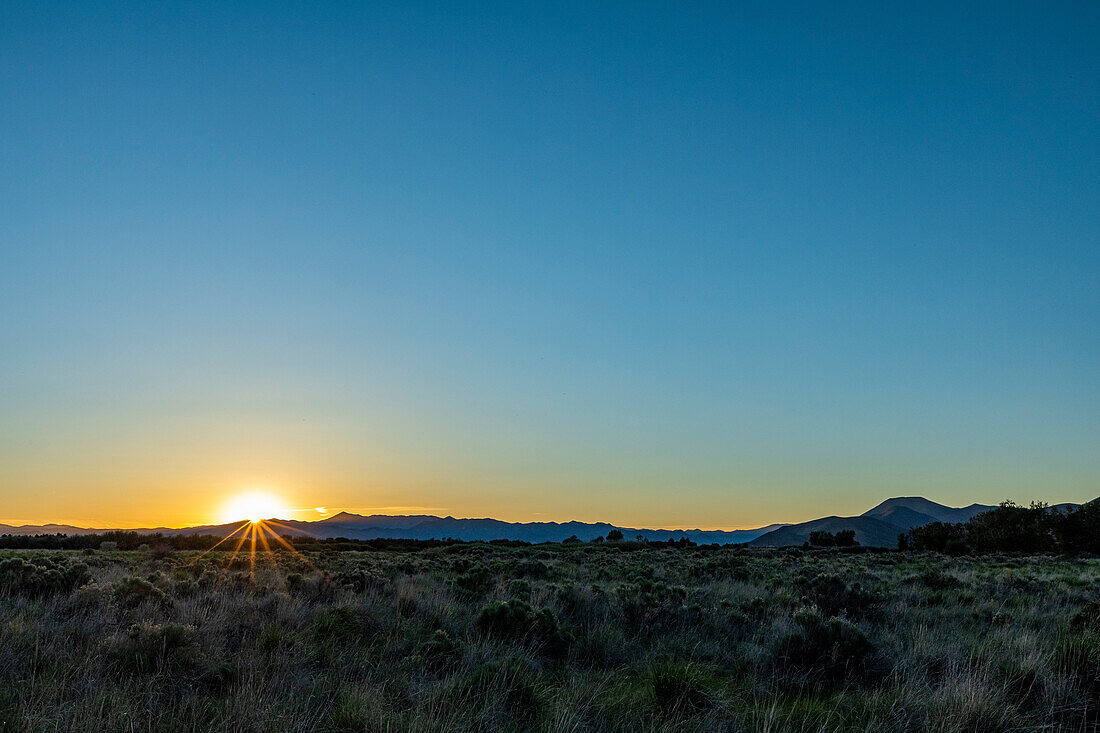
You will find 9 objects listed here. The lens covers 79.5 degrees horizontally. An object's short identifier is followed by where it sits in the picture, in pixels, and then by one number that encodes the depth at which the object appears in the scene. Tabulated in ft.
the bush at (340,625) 28.45
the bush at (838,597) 41.09
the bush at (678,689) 20.88
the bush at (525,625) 30.04
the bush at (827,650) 27.14
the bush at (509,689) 19.69
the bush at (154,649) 21.76
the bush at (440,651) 24.97
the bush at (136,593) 32.53
